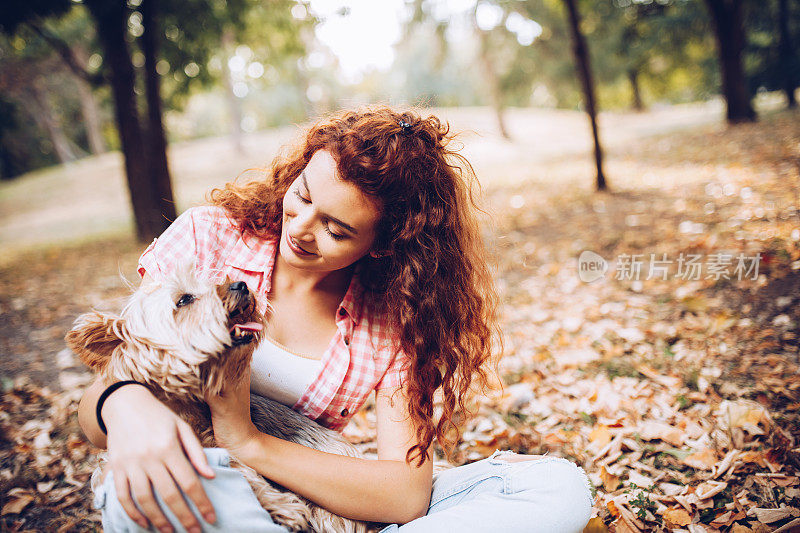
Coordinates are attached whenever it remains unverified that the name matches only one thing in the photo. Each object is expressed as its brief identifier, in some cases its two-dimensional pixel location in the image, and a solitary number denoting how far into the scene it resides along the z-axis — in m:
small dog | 1.52
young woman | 1.67
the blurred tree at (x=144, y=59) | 7.98
